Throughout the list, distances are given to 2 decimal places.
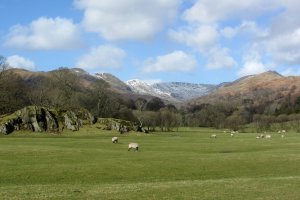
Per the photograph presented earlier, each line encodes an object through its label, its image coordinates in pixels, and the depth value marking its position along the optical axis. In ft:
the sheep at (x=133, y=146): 191.89
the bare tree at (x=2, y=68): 405.88
